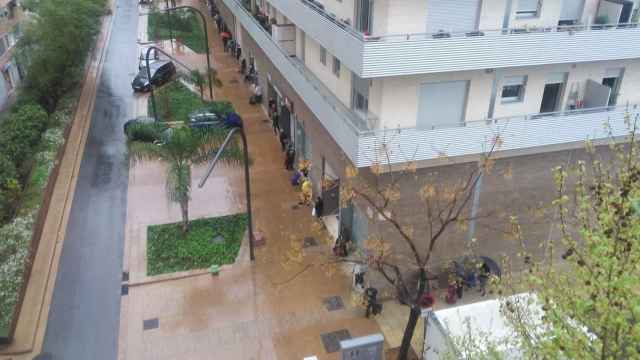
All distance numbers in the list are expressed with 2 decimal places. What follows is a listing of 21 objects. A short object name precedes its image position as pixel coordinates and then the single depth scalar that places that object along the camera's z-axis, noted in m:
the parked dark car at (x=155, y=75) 36.25
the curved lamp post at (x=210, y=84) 35.06
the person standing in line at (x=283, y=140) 27.41
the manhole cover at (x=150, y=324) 16.72
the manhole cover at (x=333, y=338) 15.90
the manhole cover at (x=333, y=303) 17.44
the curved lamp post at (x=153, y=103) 30.75
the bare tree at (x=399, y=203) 15.38
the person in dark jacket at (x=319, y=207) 21.94
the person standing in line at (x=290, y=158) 26.08
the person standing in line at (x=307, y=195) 21.92
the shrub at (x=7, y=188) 20.98
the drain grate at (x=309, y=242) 20.62
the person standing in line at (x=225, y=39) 46.26
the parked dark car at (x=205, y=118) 20.00
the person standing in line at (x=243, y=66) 39.69
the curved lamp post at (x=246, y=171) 17.40
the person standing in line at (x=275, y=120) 29.61
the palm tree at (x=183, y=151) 19.34
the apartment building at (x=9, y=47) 34.59
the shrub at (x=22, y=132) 25.12
